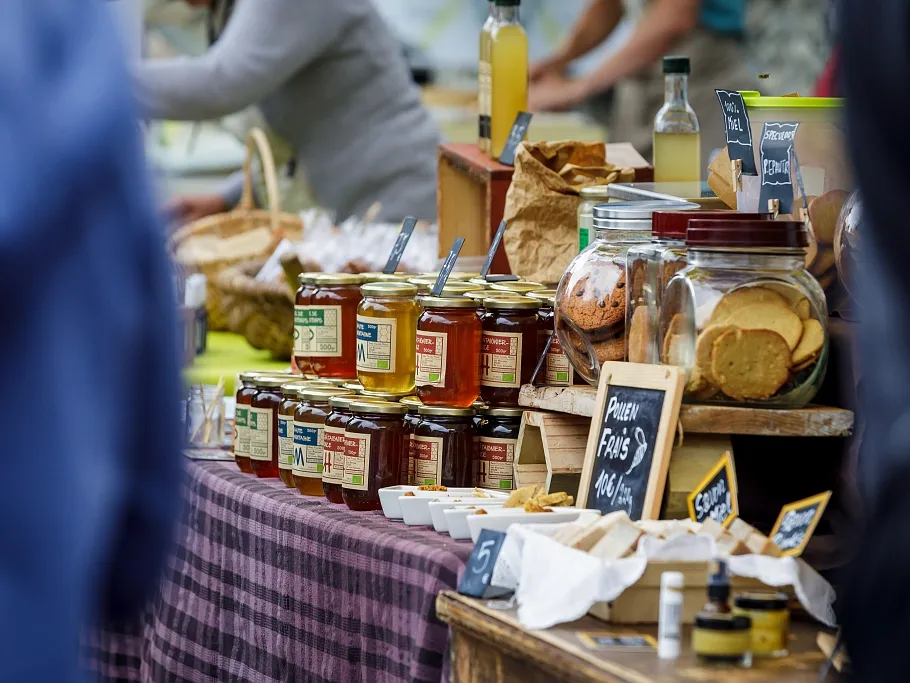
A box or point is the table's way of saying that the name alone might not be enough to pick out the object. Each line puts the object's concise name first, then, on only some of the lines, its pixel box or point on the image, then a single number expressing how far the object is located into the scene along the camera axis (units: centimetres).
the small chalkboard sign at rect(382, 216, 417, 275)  473
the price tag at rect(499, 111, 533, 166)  516
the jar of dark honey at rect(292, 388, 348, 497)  427
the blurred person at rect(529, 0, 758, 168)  1098
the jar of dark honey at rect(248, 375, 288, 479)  461
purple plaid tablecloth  361
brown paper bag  474
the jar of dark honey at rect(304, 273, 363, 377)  452
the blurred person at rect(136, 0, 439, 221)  791
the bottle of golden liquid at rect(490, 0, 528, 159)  527
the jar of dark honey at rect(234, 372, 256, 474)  469
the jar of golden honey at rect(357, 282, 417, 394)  422
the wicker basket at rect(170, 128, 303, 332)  725
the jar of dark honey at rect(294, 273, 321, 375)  458
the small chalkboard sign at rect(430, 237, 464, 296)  413
